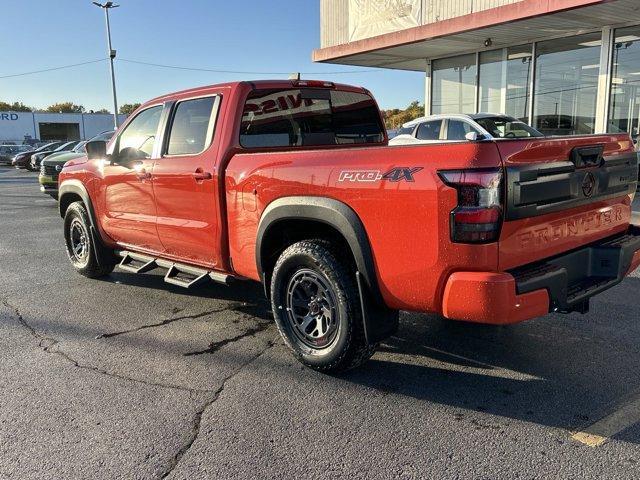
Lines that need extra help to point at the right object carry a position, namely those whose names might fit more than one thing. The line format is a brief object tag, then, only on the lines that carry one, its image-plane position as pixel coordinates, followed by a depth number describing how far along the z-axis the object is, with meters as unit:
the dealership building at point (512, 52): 12.13
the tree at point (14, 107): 94.50
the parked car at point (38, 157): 26.77
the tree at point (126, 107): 88.81
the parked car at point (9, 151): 36.34
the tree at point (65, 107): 104.38
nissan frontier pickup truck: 2.90
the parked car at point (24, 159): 31.19
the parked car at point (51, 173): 12.47
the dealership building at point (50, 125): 66.06
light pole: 33.66
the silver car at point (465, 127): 11.09
